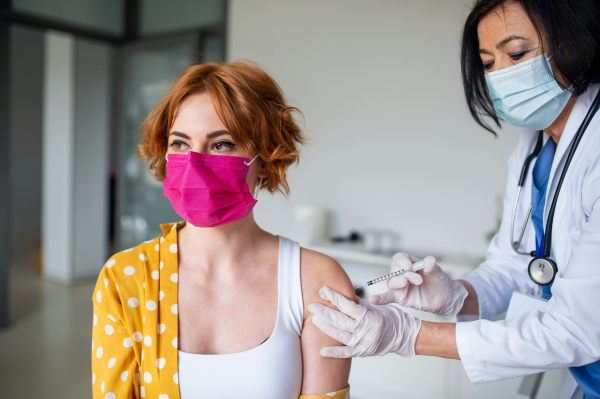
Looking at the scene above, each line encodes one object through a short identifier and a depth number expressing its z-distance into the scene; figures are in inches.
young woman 43.6
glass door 163.3
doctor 40.8
